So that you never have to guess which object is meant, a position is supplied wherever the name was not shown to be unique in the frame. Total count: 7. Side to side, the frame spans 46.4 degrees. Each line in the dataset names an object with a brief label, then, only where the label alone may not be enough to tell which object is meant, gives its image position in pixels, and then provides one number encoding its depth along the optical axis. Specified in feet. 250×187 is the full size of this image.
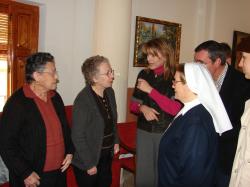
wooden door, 10.34
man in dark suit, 6.83
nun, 5.26
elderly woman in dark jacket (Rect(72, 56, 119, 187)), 7.38
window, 10.04
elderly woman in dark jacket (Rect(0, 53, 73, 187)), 6.40
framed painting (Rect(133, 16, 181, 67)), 14.44
